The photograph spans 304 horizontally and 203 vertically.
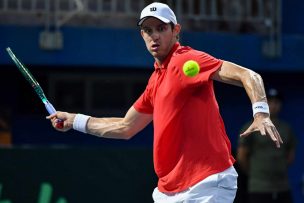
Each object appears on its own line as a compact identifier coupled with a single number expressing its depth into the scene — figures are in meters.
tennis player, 10.60
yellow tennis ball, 10.48
